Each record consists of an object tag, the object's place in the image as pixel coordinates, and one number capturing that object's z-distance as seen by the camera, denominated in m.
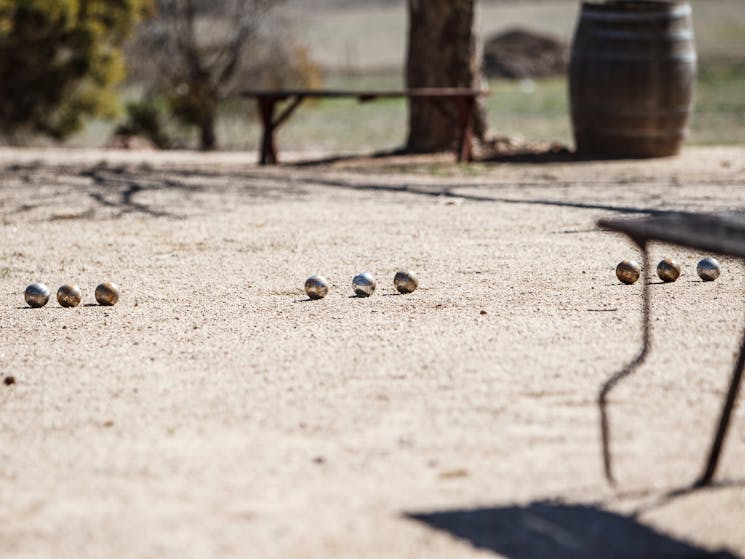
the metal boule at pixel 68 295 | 12.12
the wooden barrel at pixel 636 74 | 24.08
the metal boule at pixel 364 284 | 12.18
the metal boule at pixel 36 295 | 12.14
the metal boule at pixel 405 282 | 12.34
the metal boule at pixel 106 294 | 12.21
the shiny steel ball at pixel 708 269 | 12.34
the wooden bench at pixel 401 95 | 24.36
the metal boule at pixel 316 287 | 12.13
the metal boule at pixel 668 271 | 12.40
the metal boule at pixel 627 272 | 12.35
